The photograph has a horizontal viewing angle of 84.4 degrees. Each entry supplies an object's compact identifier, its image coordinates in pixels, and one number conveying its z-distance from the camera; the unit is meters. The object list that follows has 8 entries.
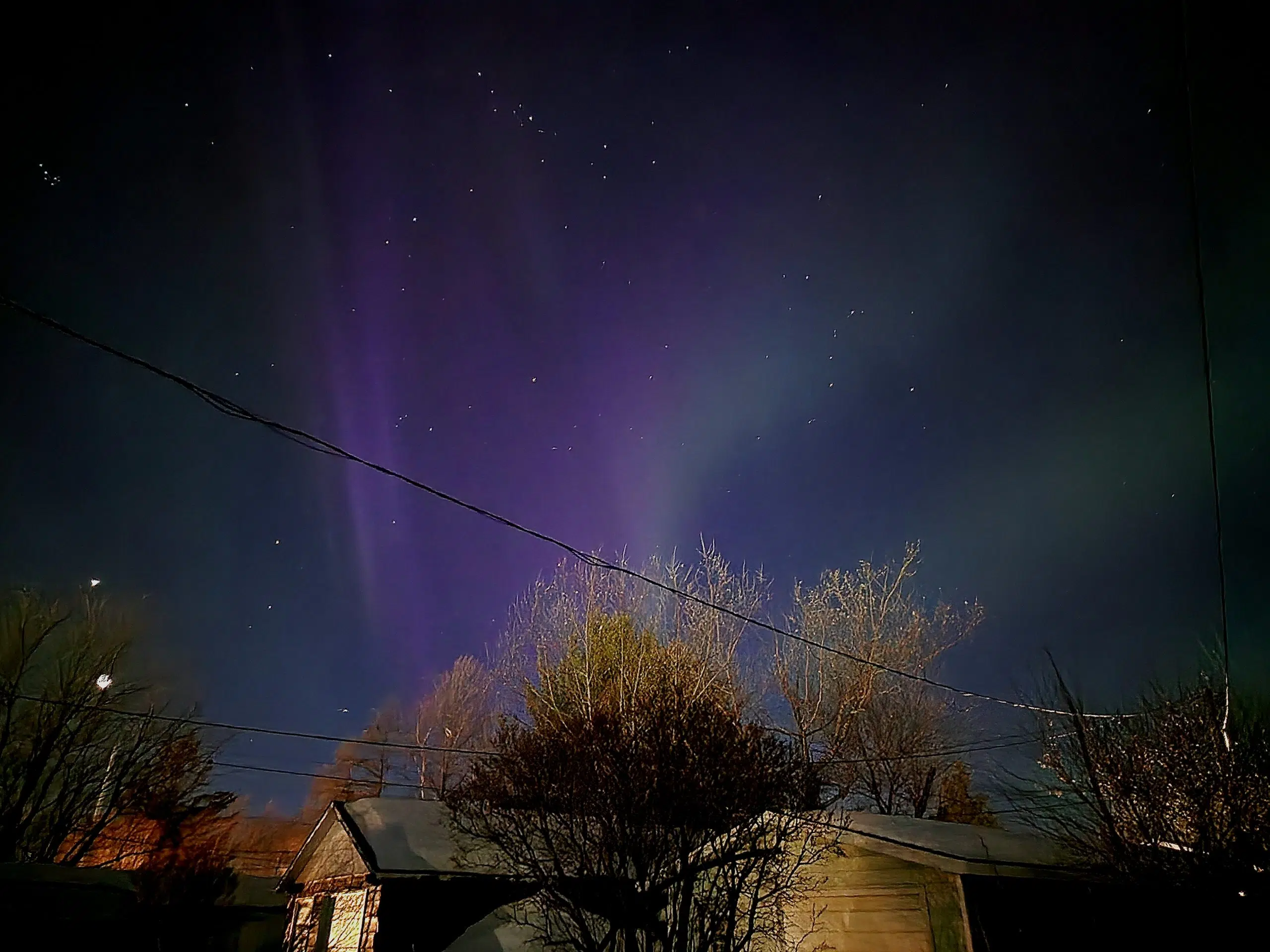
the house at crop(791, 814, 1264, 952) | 10.41
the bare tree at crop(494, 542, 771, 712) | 21.06
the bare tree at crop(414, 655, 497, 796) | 36.31
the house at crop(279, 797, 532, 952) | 12.21
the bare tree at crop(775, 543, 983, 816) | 28.95
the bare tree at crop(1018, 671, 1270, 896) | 11.54
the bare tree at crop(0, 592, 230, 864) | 14.16
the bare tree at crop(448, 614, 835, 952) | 8.80
